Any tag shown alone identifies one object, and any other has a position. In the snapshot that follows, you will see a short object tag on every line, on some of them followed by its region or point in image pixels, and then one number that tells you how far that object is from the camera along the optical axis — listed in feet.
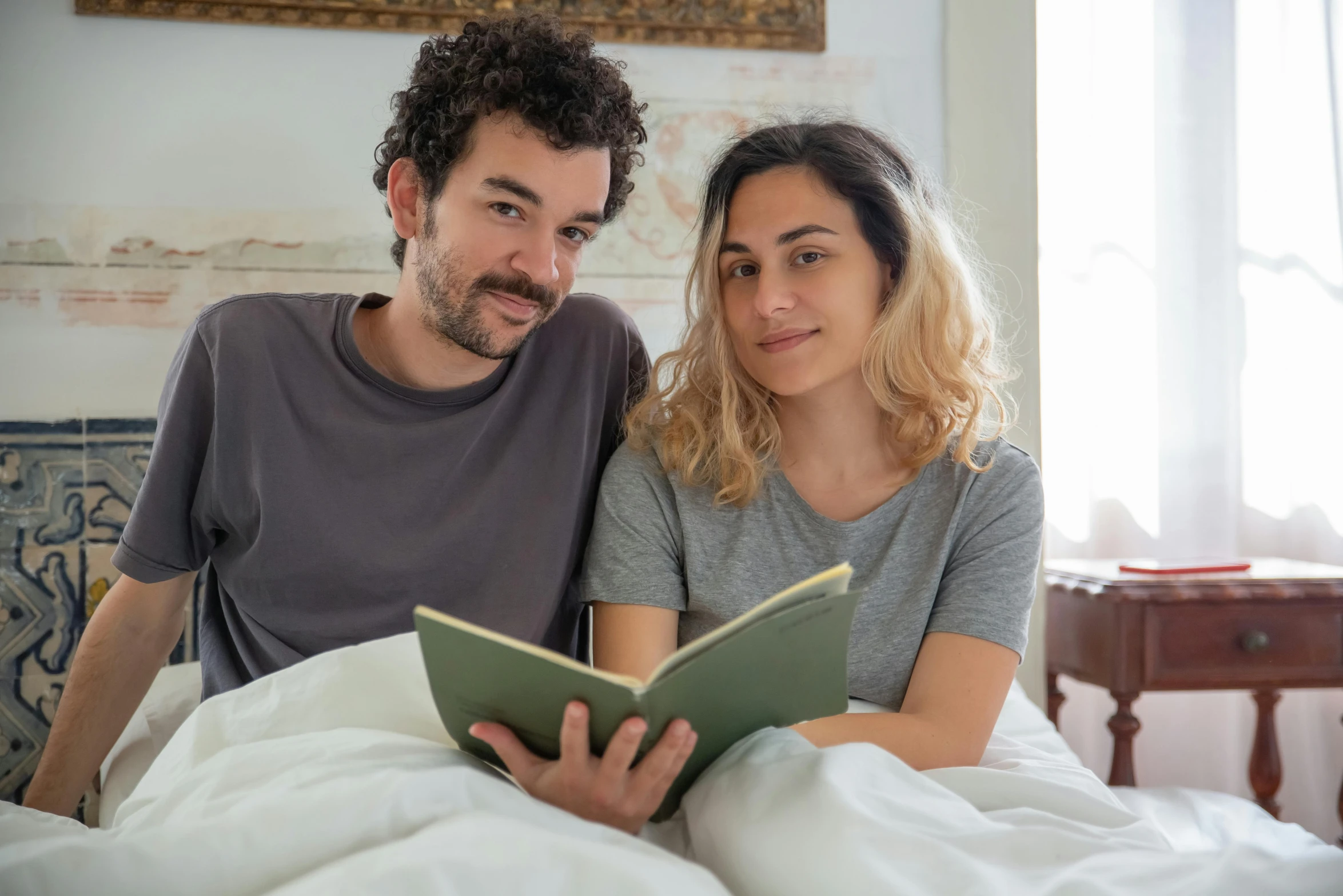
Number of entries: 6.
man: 4.26
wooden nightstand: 6.00
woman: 4.01
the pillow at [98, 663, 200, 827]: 4.29
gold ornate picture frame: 5.80
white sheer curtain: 7.28
